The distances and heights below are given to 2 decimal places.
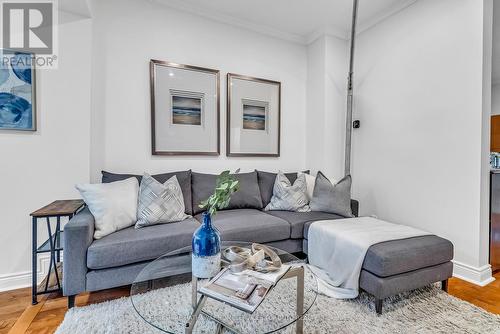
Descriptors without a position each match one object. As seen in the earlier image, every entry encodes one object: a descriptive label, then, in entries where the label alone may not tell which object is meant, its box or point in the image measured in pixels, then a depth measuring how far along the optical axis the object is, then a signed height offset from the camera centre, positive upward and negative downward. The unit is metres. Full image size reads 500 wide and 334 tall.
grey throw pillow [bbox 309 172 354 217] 2.61 -0.35
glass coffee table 1.11 -0.68
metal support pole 3.02 +0.59
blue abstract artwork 2.00 +0.56
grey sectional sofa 1.62 -0.62
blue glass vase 1.28 -0.47
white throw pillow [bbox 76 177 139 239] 1.86 -0.33
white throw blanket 1.77 -0.63
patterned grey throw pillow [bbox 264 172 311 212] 2.71 -0.35
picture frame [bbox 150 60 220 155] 2.69 +0.59
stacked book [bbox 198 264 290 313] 1.06 -0.56
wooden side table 1.73 -0.57
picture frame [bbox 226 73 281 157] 3.08 +0.60
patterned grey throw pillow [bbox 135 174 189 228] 2.05 -0.35
